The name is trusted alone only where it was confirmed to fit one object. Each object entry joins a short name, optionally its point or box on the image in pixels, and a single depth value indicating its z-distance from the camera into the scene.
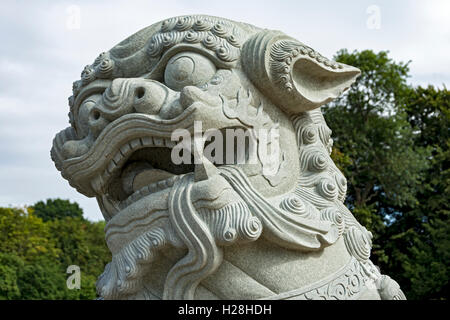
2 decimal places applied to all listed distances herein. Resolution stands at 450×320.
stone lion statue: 3.93
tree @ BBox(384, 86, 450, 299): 16.73
